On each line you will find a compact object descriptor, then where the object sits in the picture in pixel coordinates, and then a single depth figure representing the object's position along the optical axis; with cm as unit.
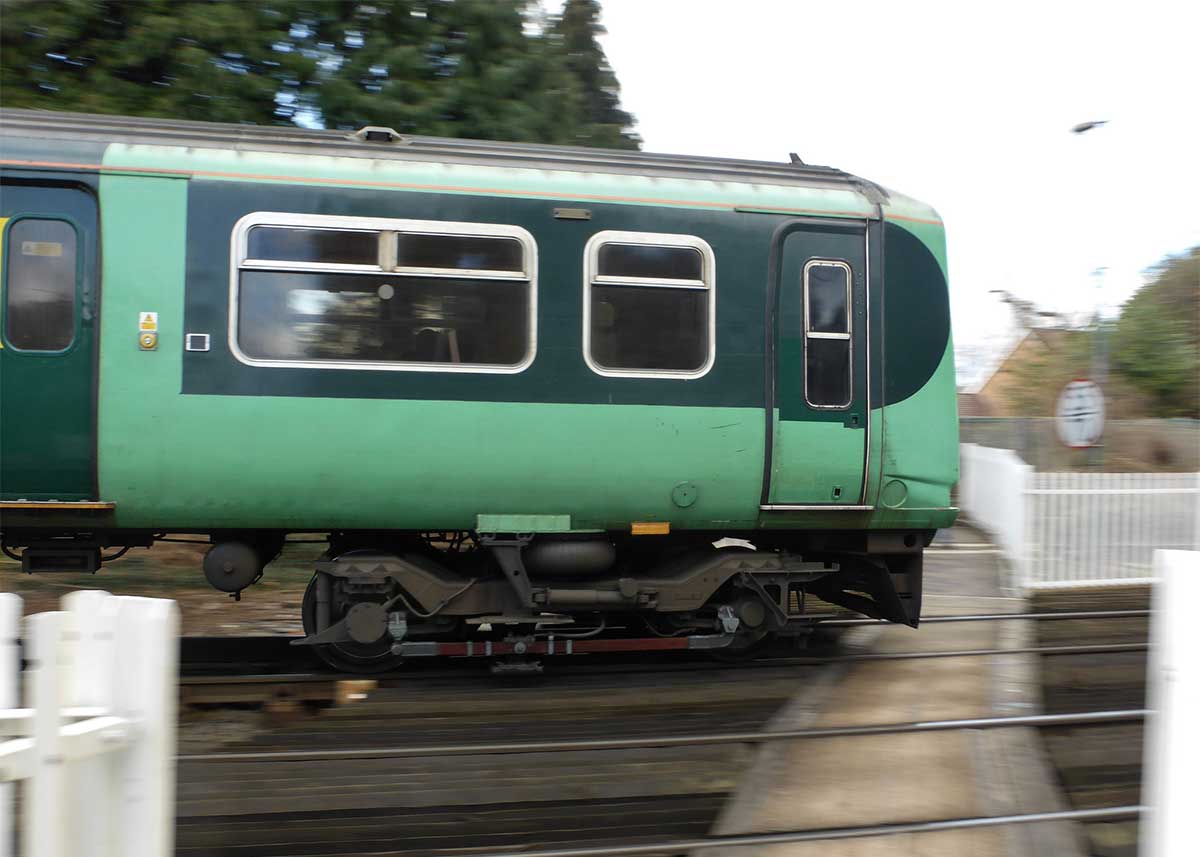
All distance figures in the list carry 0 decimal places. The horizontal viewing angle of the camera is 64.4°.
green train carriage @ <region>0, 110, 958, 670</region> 550
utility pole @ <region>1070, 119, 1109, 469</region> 1477
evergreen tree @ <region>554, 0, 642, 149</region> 1947
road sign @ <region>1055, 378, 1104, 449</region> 1234
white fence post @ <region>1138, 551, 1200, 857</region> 273
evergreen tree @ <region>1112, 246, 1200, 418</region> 2066
